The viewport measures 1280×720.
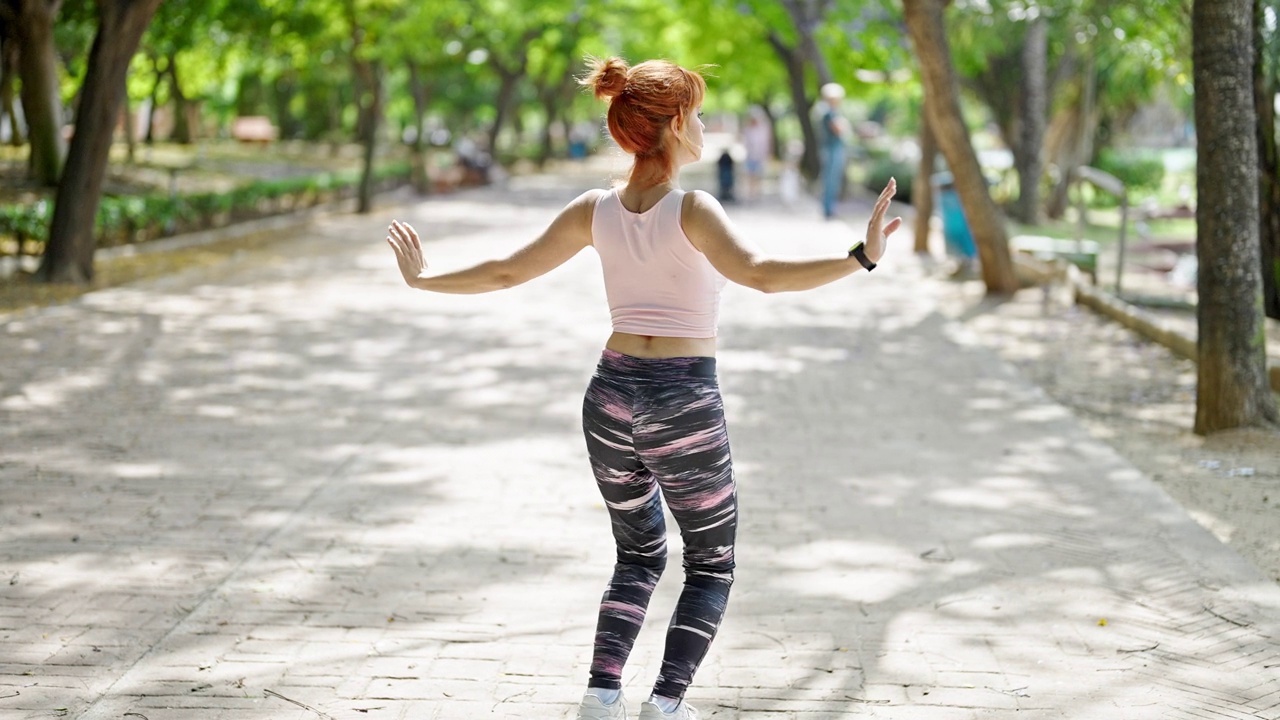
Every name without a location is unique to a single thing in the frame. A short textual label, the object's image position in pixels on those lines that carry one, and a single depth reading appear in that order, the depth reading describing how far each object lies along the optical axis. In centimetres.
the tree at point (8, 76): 2440
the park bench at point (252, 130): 5009
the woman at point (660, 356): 344
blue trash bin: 1536
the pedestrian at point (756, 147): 3212
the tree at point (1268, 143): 1044
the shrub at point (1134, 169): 3175
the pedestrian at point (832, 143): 2172
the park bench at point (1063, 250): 1476
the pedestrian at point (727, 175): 2917
